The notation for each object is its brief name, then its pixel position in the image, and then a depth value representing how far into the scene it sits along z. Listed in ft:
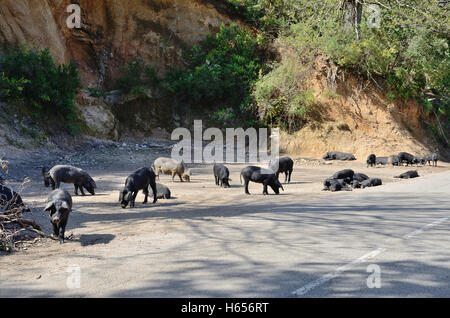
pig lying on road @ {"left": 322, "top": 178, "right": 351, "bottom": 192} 48.19
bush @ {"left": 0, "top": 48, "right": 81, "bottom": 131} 72.79
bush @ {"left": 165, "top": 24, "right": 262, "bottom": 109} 98.12
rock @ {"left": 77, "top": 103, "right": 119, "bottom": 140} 84.17
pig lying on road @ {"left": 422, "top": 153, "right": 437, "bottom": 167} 83.05
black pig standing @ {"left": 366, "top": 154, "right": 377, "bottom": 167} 77.55
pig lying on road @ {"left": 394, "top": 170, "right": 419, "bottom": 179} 62.39
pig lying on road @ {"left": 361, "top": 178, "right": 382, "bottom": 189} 52.90
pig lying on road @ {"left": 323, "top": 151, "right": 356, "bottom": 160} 83.87
